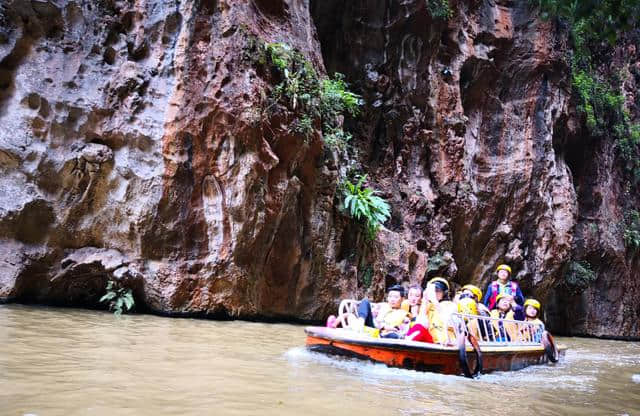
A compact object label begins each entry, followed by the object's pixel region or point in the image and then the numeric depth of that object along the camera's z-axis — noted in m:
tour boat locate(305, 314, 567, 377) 6.35
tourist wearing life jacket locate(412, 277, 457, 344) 6.91
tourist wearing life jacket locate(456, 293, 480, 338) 7.38
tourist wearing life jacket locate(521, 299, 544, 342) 9.34
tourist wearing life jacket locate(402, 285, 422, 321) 7.62
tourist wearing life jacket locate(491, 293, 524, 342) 8.70
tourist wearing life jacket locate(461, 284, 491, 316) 8.52
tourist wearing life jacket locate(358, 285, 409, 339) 7.34
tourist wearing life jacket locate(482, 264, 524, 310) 10.16
